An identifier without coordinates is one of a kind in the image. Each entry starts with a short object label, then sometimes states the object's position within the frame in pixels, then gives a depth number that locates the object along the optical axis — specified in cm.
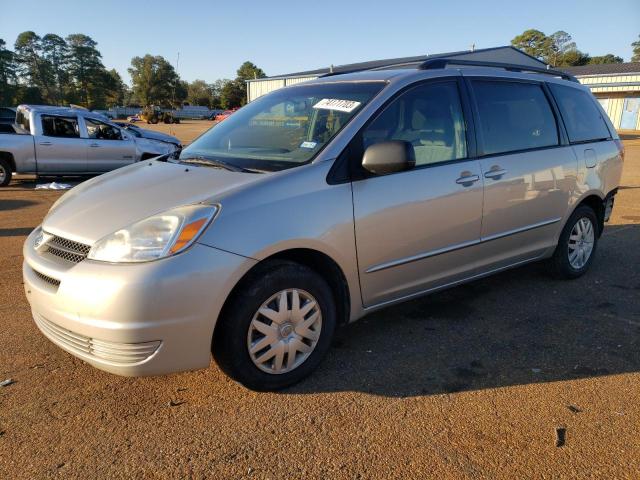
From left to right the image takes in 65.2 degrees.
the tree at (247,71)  10906
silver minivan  246
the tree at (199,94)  11612
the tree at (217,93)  11019
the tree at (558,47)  8656
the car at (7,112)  1775
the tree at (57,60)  9500
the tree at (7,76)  7194
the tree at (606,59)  8831
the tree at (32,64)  9050
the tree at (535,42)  8850
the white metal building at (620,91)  3516
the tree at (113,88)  10088
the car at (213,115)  7450
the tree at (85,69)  9712
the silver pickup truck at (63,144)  1071
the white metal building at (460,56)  2480
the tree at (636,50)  8856
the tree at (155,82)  10569
